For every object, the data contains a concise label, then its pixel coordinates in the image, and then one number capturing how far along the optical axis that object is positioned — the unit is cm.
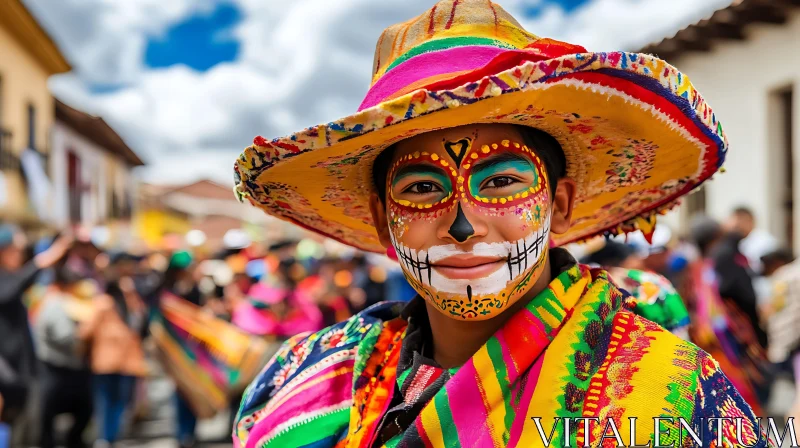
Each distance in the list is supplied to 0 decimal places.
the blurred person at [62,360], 655
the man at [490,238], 155
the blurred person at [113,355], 698
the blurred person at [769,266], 652
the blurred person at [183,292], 721
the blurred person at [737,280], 620
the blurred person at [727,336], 608
